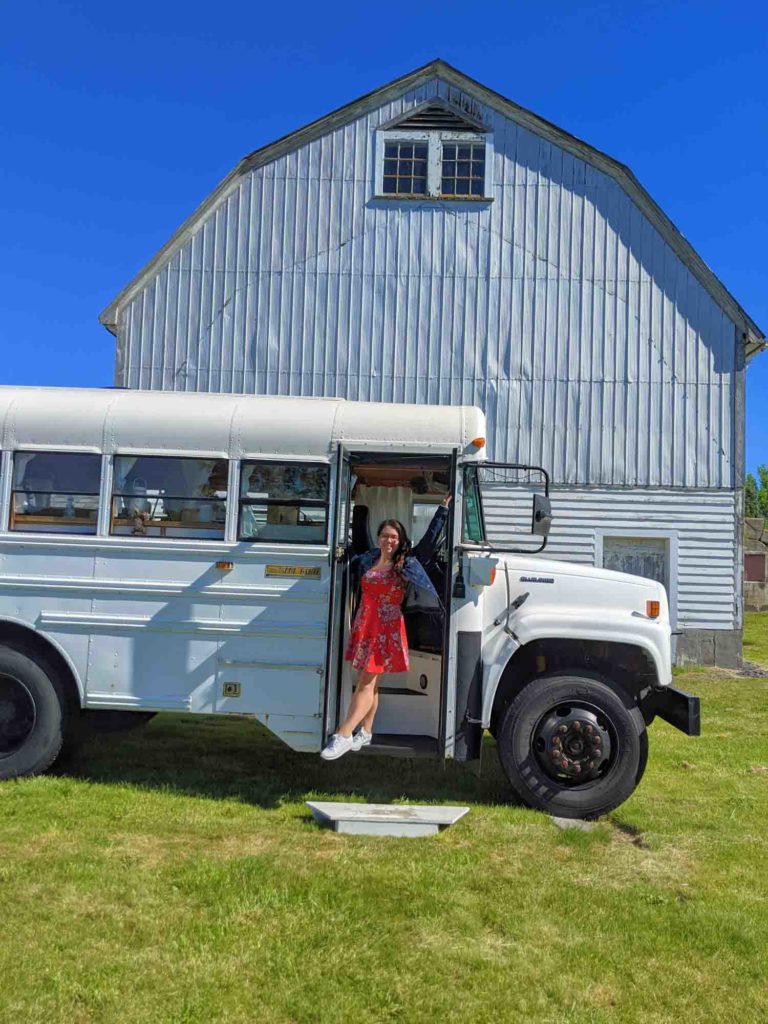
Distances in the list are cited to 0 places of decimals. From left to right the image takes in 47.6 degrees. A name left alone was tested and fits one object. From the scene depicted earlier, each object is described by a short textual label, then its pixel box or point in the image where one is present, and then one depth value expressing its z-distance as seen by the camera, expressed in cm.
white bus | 618
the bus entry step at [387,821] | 577
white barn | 1512
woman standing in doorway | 621
